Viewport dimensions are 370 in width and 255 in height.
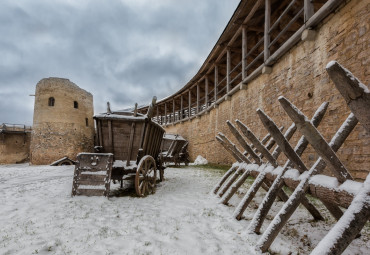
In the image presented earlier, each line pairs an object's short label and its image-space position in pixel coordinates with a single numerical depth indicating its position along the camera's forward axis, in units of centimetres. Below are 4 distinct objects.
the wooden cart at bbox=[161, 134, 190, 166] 1007
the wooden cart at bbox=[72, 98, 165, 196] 378
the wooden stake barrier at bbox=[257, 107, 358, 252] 162
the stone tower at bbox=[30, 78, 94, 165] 1573
